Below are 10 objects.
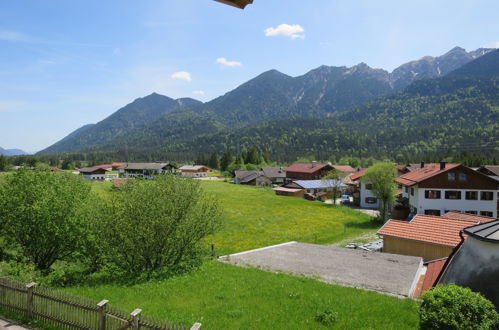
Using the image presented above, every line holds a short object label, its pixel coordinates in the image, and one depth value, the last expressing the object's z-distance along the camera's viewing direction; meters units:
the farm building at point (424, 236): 23.05
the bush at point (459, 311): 7.98
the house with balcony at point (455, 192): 43.38
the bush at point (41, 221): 19.36
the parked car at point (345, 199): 68.72
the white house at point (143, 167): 134.77
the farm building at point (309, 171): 101.50
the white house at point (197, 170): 148.12
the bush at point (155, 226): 17.25
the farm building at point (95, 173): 137.75
